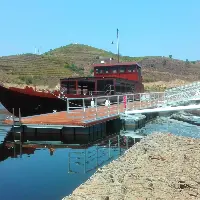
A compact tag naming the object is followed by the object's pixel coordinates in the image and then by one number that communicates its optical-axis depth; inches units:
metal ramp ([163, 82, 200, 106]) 924.0
